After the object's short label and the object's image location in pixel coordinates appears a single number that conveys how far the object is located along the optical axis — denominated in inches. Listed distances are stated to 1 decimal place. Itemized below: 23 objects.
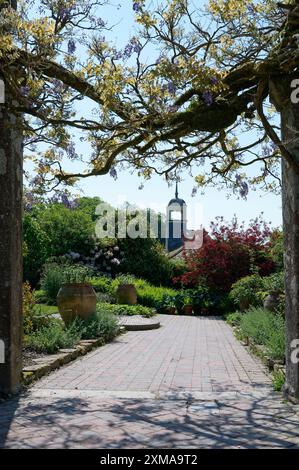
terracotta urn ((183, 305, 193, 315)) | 805.2
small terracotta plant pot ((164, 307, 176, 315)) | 817.2
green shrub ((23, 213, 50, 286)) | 921.5
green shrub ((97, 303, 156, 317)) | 657.0
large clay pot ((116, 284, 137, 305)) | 774.5
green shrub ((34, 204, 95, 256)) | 987.3
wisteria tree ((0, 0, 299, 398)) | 214.4
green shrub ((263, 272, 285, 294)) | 495.8
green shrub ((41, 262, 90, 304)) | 720.3
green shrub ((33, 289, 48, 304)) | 717.9
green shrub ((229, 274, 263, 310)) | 641.6
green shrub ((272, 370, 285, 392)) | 249.5
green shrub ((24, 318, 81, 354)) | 335.3
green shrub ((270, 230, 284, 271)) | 620.4
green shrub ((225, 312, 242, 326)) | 589.4
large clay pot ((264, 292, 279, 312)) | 477.2
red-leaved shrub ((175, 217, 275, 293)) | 780.0
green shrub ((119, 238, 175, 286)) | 989.2
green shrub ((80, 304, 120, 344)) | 435.2
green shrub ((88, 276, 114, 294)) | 808.3
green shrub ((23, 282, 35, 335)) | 356.5
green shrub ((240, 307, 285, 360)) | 304.7
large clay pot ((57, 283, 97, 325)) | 450.6
